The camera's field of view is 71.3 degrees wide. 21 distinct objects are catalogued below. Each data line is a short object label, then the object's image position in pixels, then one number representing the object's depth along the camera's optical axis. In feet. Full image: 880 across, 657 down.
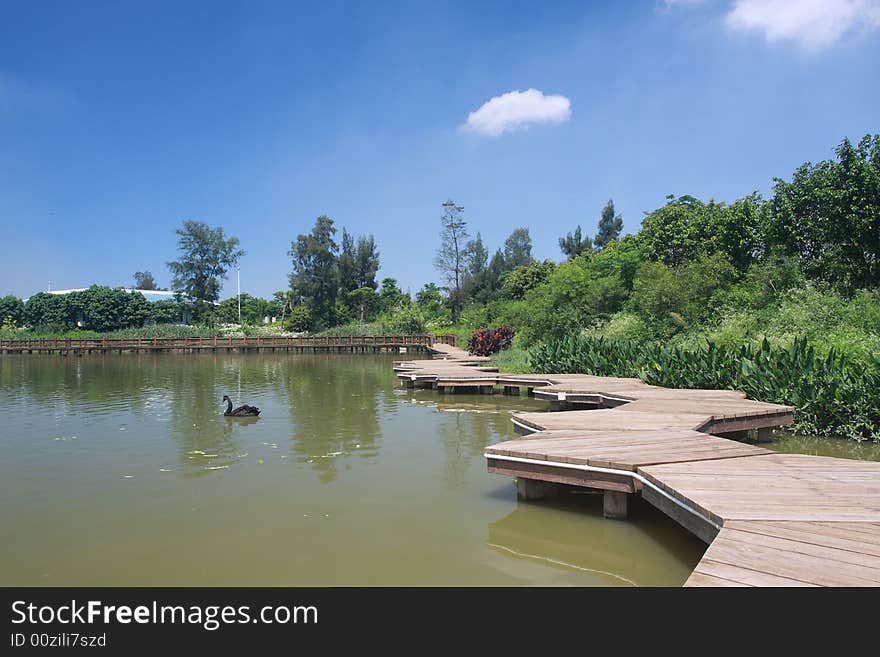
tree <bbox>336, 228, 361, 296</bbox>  180.96
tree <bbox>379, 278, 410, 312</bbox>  183.73
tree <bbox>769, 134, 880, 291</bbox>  51.39
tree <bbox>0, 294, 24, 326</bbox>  173.68
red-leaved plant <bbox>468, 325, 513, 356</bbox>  71.20
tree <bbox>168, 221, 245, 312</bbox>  183.52
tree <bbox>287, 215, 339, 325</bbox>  177.06
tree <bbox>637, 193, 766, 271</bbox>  70.49
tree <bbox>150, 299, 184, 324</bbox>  171.94
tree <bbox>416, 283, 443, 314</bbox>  173.78
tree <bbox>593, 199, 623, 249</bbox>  171.42
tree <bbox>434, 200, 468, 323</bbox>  160.56
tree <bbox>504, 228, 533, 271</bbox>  197.98
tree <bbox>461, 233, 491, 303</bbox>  161.38
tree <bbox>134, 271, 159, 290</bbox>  312.71
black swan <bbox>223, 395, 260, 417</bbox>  36.60
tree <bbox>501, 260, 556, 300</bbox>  140.15
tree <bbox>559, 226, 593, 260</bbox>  171.32
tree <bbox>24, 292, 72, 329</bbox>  166.30
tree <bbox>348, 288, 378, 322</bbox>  177.17
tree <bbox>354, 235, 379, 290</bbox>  184.24
